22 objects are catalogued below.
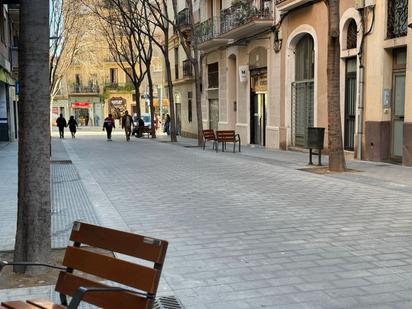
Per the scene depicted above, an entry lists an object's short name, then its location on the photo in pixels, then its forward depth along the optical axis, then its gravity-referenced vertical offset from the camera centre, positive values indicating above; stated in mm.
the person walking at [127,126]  31812 -816
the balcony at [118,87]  74625 +3673
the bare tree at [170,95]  28861 +941
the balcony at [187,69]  34969 +2894
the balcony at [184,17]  34941 +6425
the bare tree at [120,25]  29678 +5769
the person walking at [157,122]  49491 -1009
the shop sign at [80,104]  75750 +1322
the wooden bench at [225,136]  20844 -989
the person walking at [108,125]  31659 -738
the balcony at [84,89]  74938 +3462
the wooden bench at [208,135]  21819 -979
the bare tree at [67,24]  26158 +5229
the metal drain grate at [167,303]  4312 -1591
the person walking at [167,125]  41781 -1071
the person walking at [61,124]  35531 -704
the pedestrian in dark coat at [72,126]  37375 -892
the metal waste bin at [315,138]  14125 -764
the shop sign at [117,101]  75250 +1681
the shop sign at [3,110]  26281 +223
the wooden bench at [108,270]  2887 -927
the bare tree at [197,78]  23873 +1539
